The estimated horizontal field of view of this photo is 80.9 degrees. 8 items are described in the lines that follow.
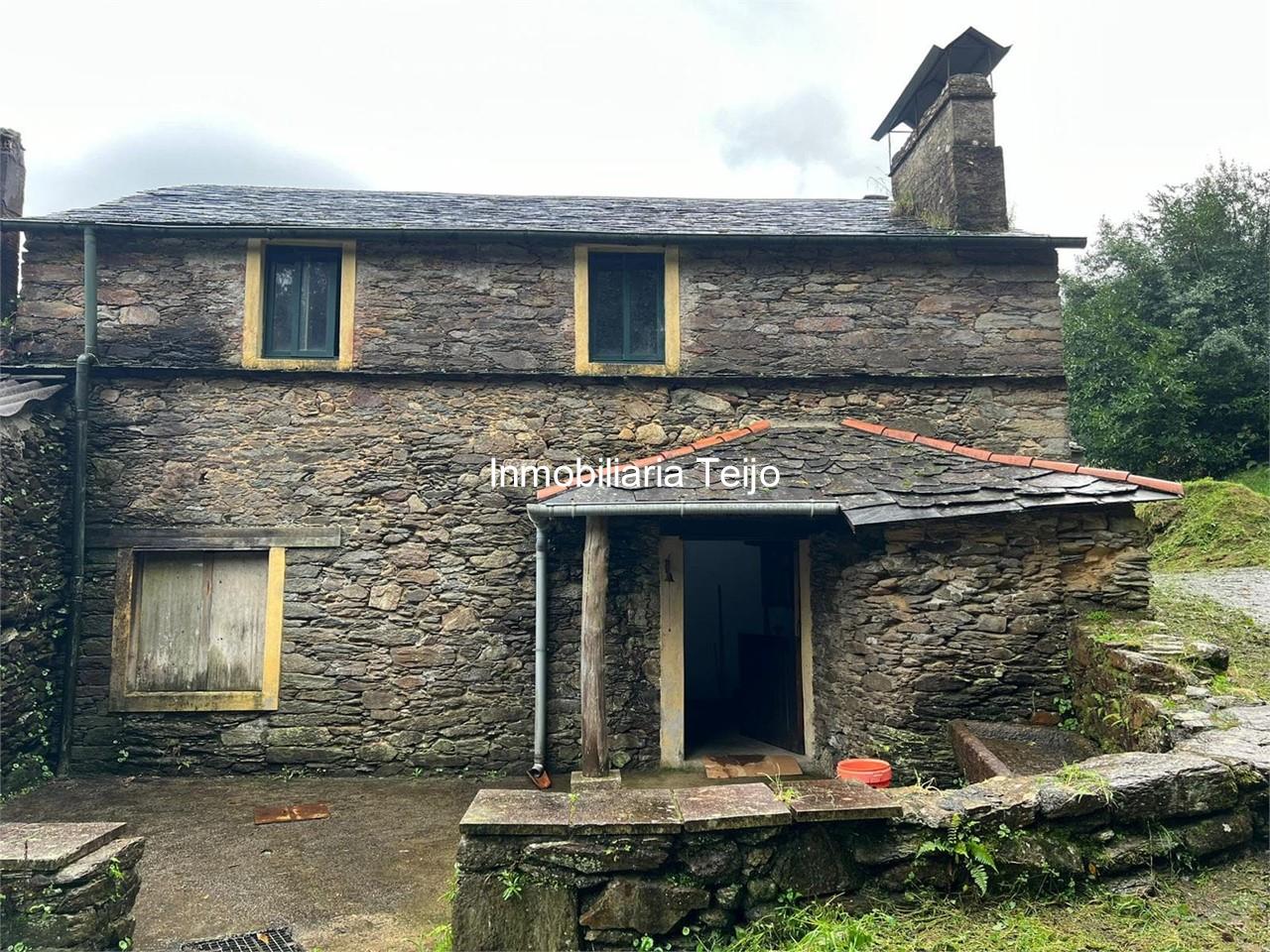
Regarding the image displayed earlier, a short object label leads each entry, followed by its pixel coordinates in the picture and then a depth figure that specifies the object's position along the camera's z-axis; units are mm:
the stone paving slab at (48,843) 3123
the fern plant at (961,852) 3084
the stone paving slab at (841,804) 3059
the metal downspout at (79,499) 6891
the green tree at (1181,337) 17078
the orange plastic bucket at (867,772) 5012
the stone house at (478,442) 6988
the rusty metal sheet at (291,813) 5816
